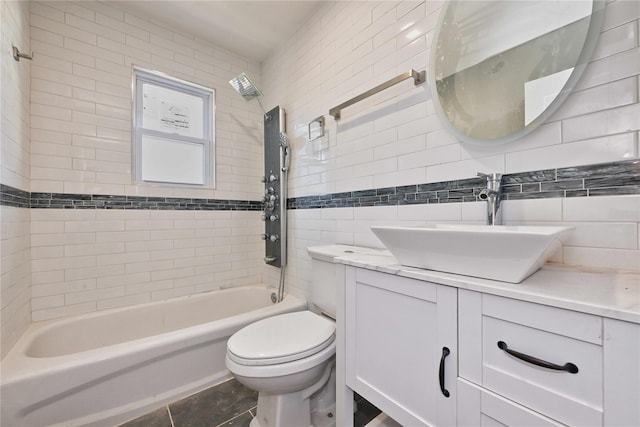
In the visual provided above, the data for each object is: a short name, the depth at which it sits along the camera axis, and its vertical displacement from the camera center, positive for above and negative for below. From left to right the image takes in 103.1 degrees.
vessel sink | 0.59 -0.10
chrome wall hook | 1.34 +0.86
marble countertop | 0.49 -0.18
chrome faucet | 0.92 +0.07
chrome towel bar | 1.19 +0.65
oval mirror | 0.83 +0.57
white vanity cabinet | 0.48 -0.36
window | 2.02 +0.71
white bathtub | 1.14 -0.80
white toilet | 1.07 -0.64
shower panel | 2.14 +0.22
